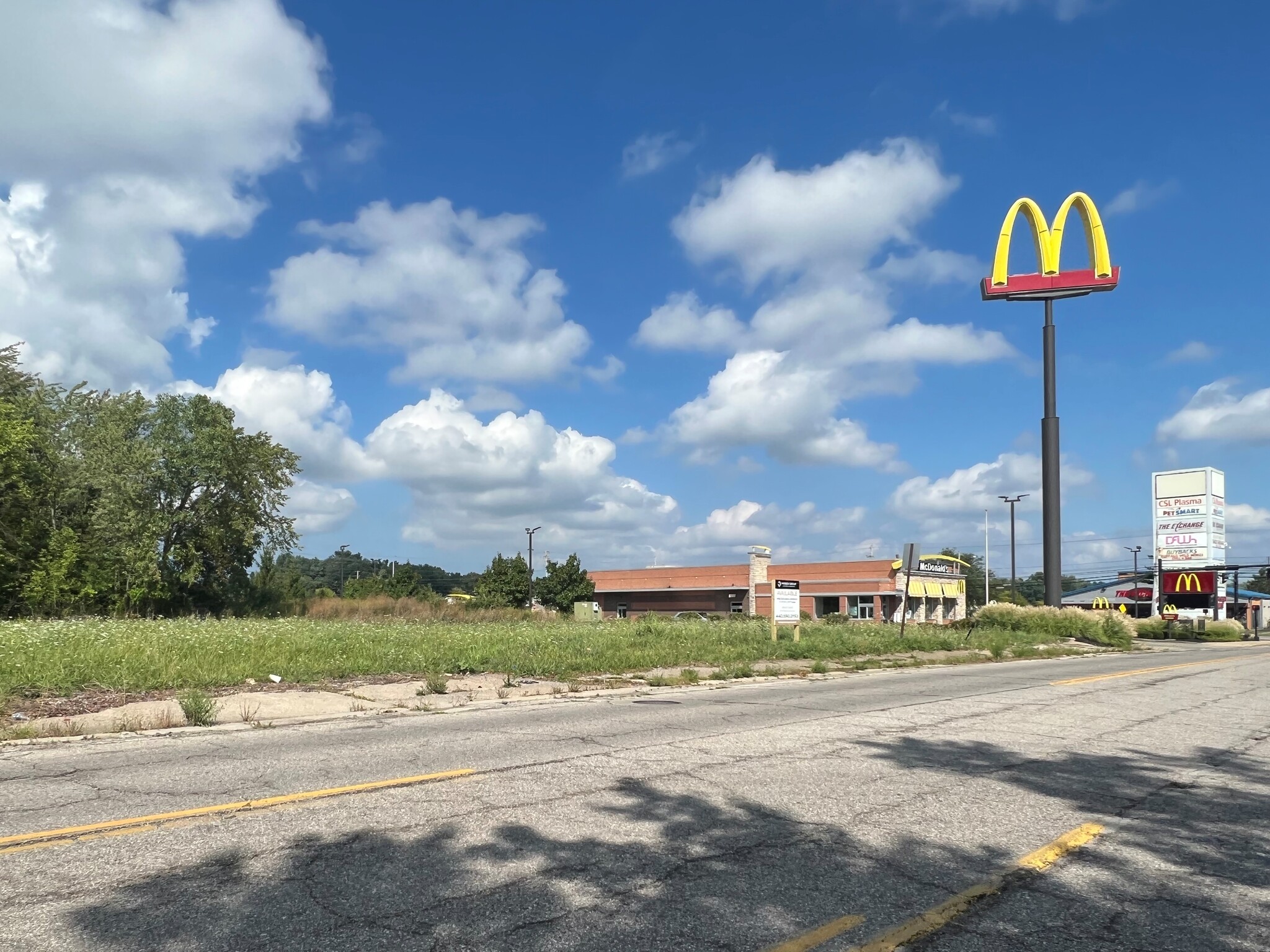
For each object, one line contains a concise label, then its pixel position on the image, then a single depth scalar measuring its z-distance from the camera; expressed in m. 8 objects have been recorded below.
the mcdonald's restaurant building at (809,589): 69.38
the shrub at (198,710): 10.64
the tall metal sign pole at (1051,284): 48.19
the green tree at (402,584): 95.44
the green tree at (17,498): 38.75
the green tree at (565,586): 76.69
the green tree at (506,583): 82.69
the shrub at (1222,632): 56.97
